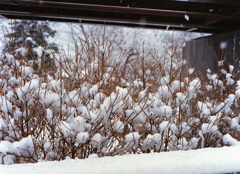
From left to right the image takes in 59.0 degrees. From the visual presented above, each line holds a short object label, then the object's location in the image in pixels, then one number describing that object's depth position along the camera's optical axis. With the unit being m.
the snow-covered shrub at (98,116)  2.45
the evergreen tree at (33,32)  12.37
